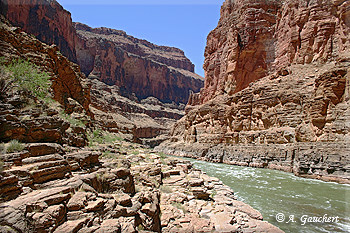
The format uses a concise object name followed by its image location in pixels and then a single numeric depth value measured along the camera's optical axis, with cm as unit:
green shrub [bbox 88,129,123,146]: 1452
